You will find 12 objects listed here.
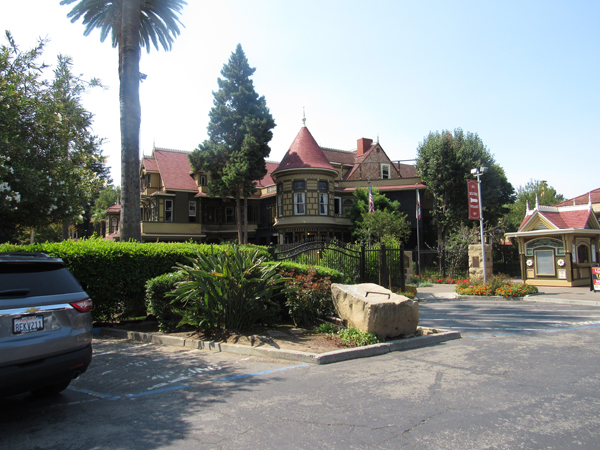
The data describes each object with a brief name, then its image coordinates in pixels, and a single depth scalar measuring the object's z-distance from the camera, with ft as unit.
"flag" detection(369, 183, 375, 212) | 91.04
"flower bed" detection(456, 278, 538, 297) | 58.44
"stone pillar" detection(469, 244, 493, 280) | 66.54
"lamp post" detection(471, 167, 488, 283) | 62.59
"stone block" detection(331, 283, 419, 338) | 25.73
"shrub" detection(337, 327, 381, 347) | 24.88
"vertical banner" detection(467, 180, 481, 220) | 65.72
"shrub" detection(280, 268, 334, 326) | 29.22
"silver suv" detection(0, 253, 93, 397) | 13.75
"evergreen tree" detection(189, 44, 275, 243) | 107.76
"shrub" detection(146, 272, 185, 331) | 29.30
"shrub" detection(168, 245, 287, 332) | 26.86
